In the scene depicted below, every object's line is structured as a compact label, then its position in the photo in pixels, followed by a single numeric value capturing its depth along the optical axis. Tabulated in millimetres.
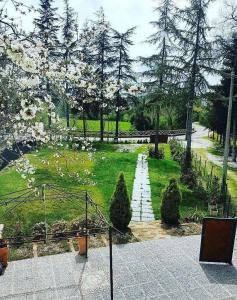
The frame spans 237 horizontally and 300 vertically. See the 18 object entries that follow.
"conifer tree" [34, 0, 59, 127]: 26605
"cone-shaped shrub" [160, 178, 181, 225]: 10373
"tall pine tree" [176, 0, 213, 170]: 16495
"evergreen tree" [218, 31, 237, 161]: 20511
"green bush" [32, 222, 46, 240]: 9145
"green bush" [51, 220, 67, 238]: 9444
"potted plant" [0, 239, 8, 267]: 7719
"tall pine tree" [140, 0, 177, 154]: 16901
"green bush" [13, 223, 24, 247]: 9078
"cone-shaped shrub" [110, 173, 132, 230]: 9775
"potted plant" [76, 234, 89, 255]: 8242
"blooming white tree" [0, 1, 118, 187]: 4180
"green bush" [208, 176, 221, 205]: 13037
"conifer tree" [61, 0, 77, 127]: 26744
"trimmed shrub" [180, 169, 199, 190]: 15176
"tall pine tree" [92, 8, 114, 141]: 26515
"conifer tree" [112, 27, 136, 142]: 26772
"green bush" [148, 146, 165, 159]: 21793
